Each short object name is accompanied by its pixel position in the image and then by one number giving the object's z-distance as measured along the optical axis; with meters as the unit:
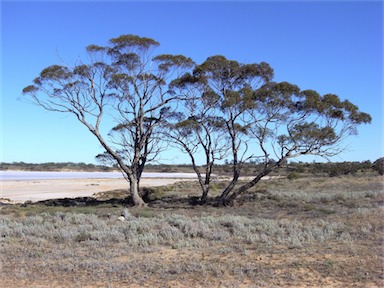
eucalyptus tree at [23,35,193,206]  22.17
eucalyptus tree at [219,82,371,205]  19.78
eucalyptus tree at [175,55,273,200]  21.31
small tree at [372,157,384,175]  53.34
